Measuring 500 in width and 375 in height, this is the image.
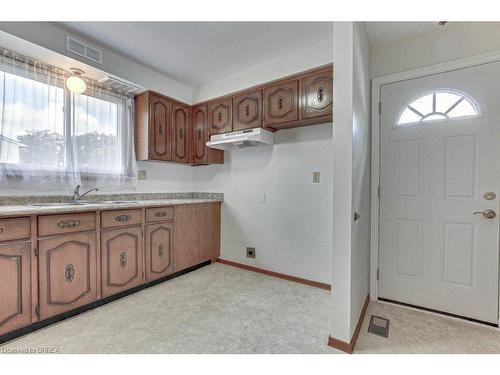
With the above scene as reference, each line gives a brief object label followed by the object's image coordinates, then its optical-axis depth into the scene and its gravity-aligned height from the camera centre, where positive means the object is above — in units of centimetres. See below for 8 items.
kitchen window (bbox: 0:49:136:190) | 193 +52
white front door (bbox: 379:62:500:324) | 179 -5
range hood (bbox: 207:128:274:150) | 252 +52
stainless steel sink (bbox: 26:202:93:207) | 196 -19
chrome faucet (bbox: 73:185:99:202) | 225 -11
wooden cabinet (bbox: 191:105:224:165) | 309 +59
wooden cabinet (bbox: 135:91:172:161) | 272 +70
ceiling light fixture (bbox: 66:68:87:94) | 188 +82
